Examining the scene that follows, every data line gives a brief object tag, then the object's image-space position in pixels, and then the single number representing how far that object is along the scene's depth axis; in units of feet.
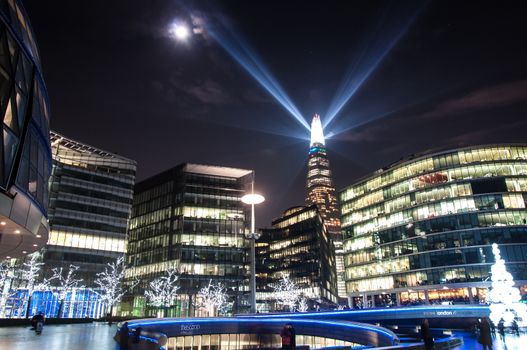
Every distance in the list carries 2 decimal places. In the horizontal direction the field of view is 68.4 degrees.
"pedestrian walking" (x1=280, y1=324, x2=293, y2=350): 48.18
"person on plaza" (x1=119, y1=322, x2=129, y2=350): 54.29
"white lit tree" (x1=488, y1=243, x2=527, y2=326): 115.85
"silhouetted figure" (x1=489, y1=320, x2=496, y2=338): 101.49
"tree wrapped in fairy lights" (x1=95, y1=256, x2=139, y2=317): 245.71
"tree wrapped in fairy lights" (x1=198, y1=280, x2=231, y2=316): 276.41
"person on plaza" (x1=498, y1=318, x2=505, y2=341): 86.26
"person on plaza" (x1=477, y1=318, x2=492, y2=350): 52.03
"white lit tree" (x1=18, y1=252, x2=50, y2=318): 218.34
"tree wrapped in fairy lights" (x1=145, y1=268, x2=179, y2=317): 271.80
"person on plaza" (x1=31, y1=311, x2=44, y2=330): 96.95
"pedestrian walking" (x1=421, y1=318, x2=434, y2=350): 52.60
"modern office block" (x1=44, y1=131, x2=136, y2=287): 253.03
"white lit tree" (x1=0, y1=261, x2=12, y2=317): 189.47
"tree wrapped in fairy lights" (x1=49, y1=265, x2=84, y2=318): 236.84
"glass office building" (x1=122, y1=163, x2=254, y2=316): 291.58
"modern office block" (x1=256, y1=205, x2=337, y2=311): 422.82
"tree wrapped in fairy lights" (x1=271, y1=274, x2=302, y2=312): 358.14
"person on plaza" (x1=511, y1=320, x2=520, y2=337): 101.04
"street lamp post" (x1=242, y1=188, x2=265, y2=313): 124.96
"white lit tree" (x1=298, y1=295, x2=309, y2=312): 363.11
